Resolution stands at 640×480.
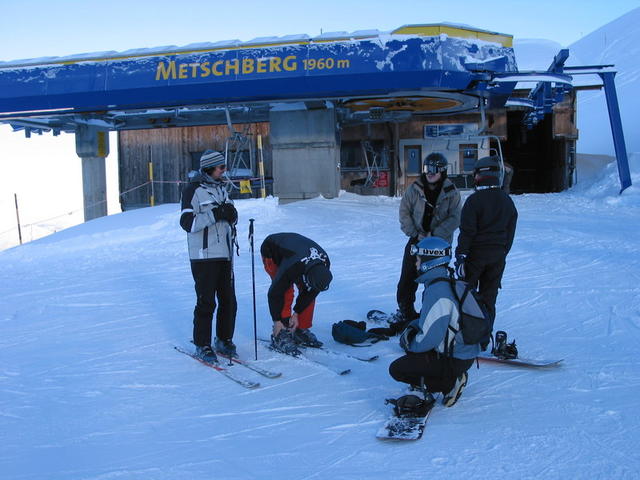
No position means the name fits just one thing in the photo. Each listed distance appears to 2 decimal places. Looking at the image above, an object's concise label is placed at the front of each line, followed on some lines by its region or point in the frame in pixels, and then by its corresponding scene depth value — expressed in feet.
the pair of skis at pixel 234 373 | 14.66
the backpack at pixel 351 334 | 17.99
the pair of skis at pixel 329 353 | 15.38
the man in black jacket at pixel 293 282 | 16.44
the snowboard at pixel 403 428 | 11.09
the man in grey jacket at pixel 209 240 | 16.08
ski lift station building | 43.14
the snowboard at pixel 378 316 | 20.49
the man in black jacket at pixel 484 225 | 15.97
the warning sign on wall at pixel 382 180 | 67.83
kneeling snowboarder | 11.86
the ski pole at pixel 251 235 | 16.50
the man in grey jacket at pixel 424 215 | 18.92
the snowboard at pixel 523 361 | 14.93
